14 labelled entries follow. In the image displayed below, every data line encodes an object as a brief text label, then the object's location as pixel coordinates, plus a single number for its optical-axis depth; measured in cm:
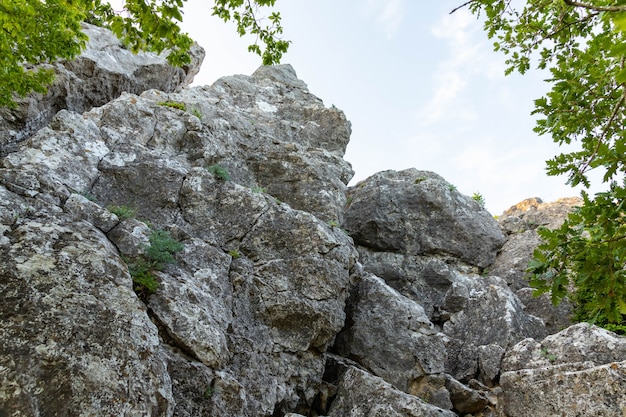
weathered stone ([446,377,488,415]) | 1230
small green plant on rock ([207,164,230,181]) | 1482
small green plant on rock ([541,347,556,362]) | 1196
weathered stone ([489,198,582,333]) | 1731
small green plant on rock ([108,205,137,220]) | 1081
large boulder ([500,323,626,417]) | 910
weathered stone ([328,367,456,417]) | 1005
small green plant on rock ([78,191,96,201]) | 1112
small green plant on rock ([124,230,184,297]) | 905
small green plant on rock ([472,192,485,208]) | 2502
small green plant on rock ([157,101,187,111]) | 1854
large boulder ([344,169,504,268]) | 2103
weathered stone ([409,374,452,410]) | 1231
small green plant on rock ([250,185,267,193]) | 1475
